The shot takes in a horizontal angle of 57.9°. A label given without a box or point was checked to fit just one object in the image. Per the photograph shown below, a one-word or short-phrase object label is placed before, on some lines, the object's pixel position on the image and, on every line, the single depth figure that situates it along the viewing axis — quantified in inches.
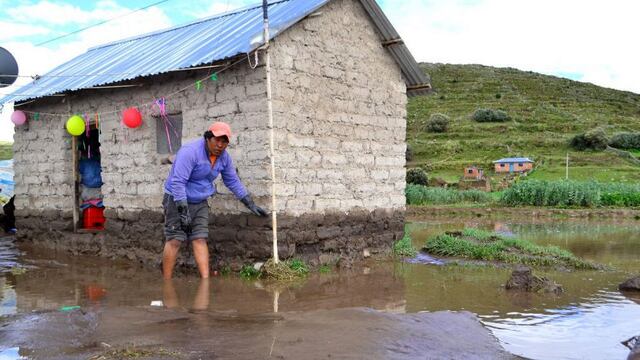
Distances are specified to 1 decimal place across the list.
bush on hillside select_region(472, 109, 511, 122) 1638.8
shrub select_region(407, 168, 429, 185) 1034.7
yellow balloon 362.6
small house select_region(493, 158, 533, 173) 1179.7
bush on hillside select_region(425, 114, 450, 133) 1592.0
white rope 273.6
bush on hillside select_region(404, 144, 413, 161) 1389.0
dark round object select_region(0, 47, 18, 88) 398.9
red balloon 326.6
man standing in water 249.3
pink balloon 411.8
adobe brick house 285.3
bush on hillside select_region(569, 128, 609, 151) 1311.5
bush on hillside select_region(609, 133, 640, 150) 1363.2
